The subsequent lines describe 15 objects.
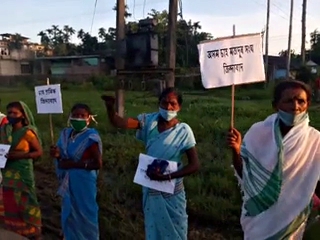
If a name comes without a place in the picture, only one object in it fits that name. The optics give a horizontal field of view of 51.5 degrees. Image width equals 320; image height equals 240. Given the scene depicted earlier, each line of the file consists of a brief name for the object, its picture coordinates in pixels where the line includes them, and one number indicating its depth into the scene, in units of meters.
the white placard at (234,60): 1.99
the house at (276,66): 28.23
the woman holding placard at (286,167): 1.63
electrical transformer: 4.36
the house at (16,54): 33.24
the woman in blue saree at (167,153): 2.36
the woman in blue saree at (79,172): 2.65
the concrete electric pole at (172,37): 4.07
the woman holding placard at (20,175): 2.84
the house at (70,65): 27.94
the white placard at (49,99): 2.81
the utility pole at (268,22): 20.76
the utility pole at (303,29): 19.15
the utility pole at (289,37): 18.17
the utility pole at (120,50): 4.82
